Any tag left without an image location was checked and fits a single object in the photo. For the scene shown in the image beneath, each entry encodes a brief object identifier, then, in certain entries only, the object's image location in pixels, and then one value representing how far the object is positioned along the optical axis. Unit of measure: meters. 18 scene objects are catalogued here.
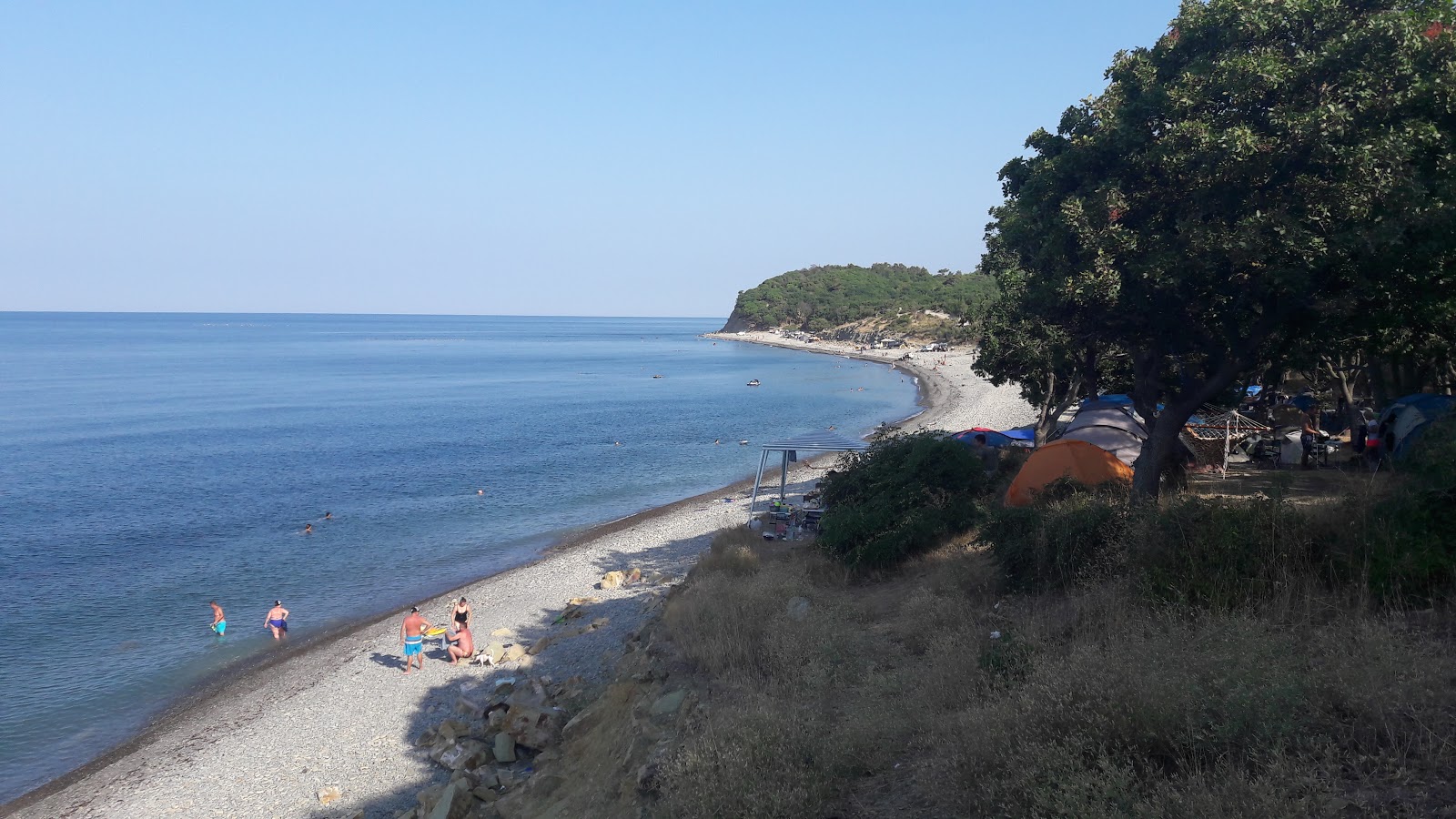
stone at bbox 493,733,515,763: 11.13
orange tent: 14.45
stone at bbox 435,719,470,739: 13.14
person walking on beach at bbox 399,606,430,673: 17.34
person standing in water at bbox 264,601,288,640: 20.12
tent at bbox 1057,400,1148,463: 17.00
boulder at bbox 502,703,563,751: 11.21
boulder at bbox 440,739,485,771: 11.25
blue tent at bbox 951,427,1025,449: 23.17
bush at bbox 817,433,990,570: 13.15
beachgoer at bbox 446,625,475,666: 17.28
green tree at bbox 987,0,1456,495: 9.53
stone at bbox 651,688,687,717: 8.80
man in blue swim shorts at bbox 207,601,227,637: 20.22
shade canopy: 18.80
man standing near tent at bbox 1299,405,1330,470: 16.41
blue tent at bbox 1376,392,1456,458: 13.96
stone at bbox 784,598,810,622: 10.54
